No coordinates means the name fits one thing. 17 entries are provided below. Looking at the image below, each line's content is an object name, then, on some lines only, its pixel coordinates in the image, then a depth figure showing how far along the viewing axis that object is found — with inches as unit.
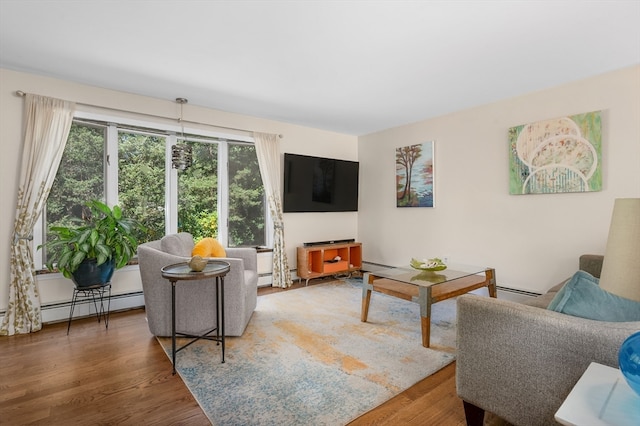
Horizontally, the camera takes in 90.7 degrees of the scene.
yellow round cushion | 123.5
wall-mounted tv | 189.2
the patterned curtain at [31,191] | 115.6
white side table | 35.2
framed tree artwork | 177.3
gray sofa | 49.5
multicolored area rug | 72.0
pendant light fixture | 131.0
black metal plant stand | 120.5
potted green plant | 115.0
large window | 135.9
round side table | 87.3
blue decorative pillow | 52.9
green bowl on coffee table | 126.1
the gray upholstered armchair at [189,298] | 105.5
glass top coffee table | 102.3
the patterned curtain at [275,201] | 179.0
